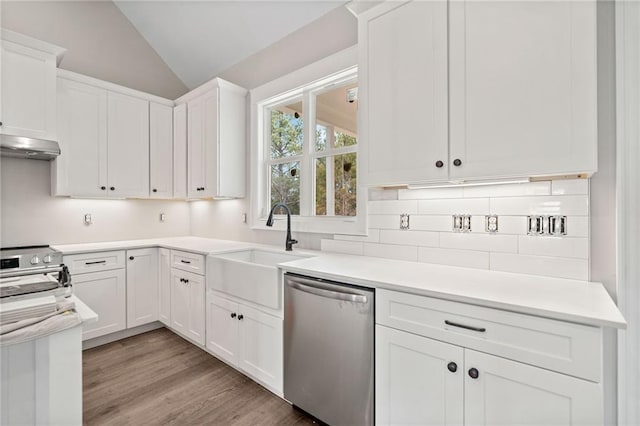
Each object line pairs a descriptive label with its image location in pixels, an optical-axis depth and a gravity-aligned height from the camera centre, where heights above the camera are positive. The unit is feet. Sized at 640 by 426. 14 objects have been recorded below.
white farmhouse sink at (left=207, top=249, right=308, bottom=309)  6.35 -1.46
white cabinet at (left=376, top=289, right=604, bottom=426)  3.35 -1.96
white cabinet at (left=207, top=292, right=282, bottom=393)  6.40 -2.93
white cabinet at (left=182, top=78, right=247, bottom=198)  9.88 +2.50
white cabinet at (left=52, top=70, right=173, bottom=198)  9.21 +2.45
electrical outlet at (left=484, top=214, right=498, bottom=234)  5.48 -0.19
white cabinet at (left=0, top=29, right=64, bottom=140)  7.84 +3.45
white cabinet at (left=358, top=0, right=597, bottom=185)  4.07 +1.94
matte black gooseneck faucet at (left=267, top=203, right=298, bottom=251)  8.31 -0.48
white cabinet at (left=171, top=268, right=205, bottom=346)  8.51 -2.71
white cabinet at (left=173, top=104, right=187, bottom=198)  11.13 +2.35
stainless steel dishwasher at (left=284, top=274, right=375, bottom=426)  4.94 -2.42
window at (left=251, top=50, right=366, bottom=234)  8.17 +1.84
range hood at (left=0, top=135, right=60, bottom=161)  7.57 +1.74
